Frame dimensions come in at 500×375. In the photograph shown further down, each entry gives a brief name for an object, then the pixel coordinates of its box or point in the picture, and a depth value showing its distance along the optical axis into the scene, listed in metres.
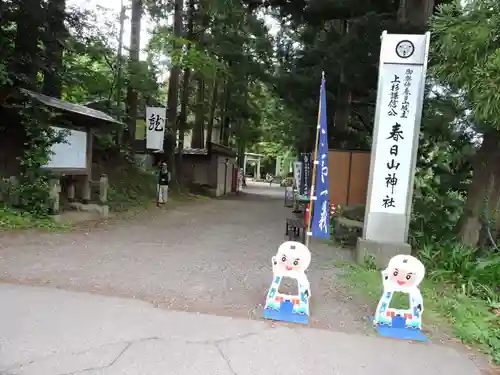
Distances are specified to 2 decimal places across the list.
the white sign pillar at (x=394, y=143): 7.20
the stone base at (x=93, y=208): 11.05
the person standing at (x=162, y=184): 14.95
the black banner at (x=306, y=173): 12.36
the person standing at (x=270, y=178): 49.09
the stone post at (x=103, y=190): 11.88
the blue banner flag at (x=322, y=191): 6.65
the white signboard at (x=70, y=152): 9.67
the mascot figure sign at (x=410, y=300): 4.38
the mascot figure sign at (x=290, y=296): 4.56
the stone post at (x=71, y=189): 11.75
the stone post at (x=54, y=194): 9.24
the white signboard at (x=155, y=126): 15.24
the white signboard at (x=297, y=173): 17.47
